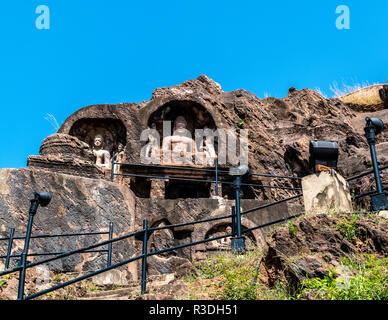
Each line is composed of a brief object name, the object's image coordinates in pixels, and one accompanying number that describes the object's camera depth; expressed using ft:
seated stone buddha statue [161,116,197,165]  41.98
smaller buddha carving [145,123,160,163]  41.57
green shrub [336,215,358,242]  14.08
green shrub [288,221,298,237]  14.73
